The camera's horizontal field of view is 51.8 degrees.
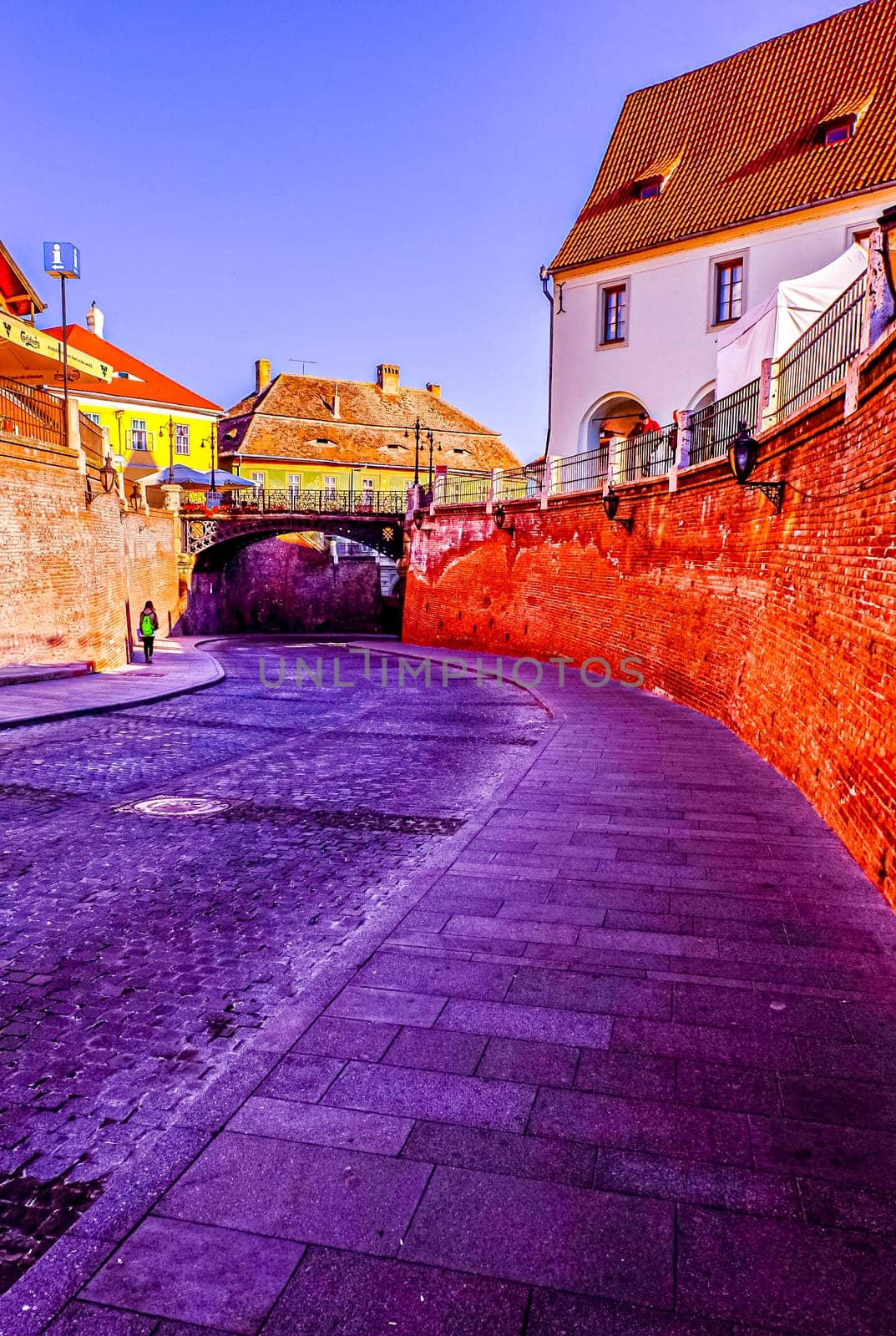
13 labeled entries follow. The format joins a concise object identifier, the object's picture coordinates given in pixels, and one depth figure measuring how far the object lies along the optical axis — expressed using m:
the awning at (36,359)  18.59
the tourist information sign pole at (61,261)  22.98
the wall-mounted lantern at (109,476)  23.72
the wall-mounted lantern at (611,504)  21.08
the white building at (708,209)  23.52
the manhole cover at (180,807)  8.90
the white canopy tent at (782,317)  14.49
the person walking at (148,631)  25.47
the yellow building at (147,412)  52.03
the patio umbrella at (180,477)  43.91
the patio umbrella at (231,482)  44.69
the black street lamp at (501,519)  28.59
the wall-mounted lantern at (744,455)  12.68
